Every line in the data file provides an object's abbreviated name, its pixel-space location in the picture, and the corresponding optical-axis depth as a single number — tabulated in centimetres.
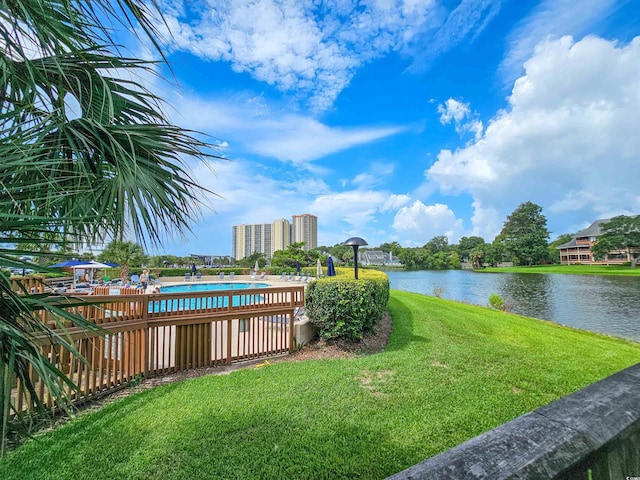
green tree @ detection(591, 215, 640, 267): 3866
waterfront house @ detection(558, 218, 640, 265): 4322
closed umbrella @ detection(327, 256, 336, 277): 1128
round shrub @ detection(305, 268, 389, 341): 542
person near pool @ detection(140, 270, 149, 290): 1462
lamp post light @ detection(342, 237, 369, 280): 747
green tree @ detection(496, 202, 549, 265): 5191
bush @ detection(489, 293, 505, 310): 1236
